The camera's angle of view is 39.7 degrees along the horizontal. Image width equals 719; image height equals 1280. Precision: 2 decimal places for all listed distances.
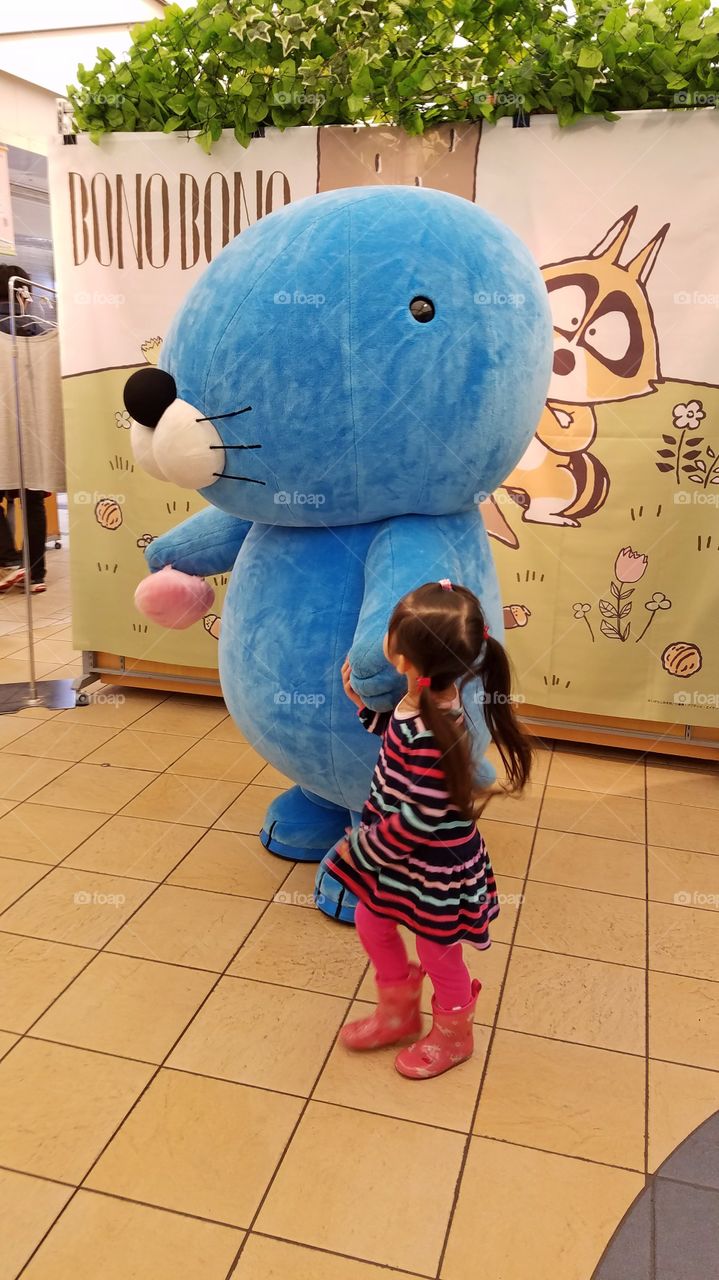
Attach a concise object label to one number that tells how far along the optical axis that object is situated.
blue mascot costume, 1.96
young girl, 1.81
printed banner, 3.07
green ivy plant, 2.79
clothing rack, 3.91
